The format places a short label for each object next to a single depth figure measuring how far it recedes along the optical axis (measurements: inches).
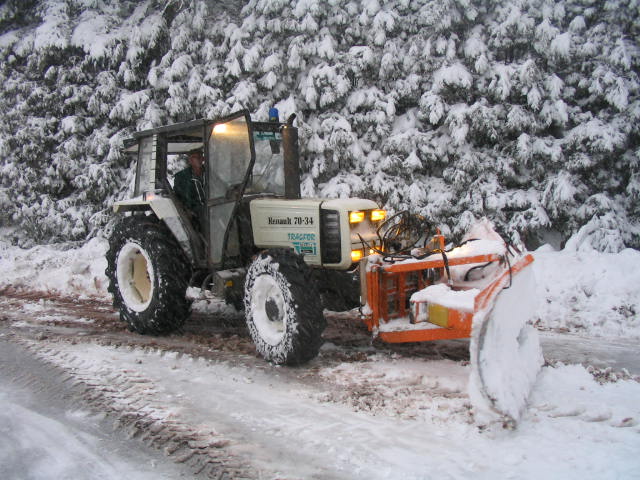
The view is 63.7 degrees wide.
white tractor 158.2
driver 221.1
